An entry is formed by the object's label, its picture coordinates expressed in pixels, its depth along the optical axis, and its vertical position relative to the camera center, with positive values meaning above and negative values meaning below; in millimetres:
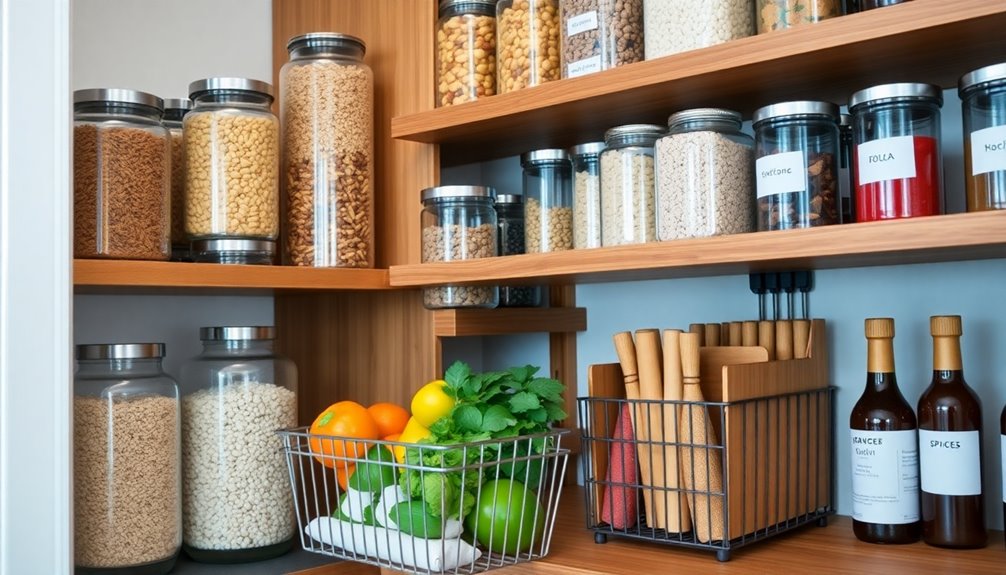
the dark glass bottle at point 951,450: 1062 -157
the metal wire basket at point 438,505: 1077 -219
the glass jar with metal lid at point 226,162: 1305 +213
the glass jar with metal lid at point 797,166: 1035 +157
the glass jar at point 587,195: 1243 +154
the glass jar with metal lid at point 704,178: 1078 +152
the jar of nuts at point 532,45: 1281 +359
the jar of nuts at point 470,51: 1354 +374
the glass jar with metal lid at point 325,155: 1395 +237
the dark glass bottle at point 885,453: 1100 -166
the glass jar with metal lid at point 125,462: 1149 -172
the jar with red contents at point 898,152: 964 +159
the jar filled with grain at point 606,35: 1201 +348
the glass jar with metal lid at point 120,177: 1182 +181
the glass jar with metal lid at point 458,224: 1330 +128
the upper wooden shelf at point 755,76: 943 +268
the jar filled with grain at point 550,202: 1312 +154
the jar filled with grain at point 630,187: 1165 +154
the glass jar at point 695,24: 1105 +334
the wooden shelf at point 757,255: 886 +60
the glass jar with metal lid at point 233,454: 1268 -178
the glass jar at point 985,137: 919 +165
